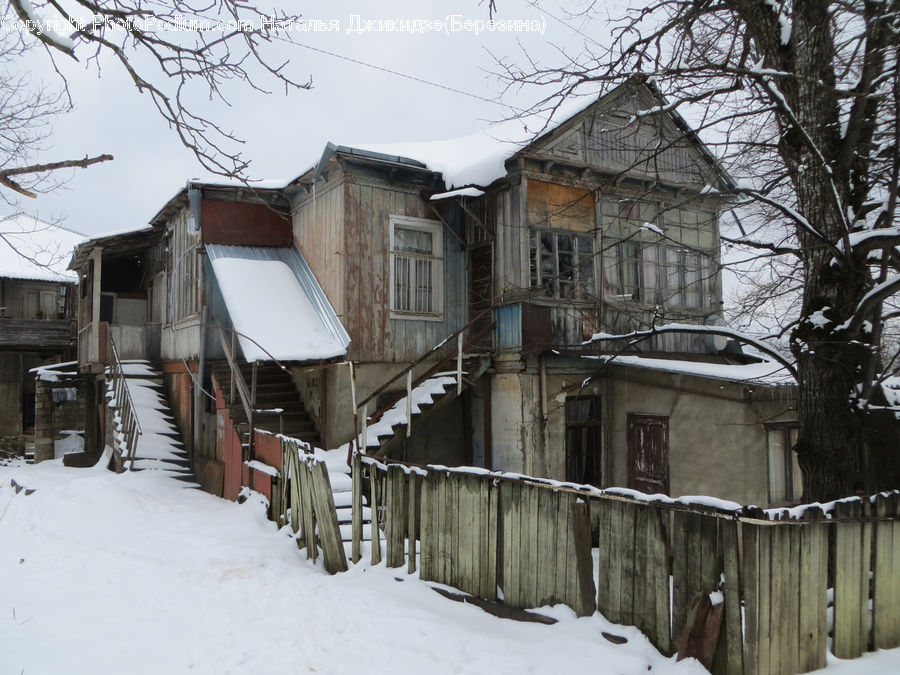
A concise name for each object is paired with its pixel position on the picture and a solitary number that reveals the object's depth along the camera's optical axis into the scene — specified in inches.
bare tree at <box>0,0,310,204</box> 174.2
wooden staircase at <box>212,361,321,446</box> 466.3
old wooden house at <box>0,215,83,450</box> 1041.5
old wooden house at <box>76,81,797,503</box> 432.1
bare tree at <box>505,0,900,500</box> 216.2
